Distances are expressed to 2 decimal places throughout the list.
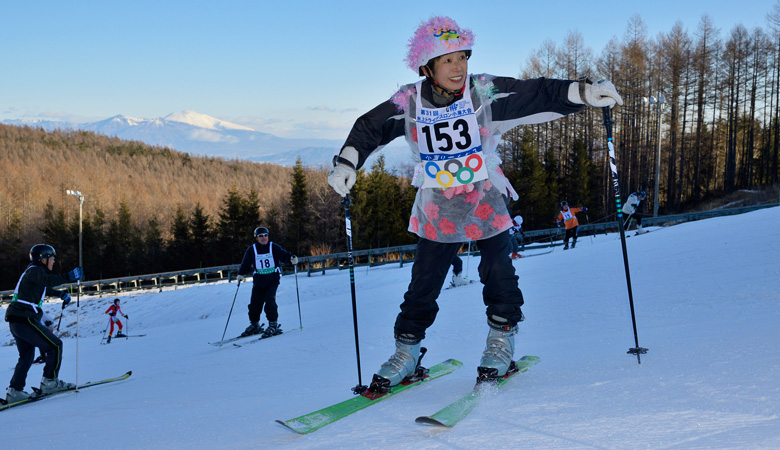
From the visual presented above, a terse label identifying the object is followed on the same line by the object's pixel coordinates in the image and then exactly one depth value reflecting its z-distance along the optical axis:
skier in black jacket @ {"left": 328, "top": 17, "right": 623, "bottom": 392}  3.34
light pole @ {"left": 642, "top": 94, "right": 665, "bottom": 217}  29.81
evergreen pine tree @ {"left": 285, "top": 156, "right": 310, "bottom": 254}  45.59
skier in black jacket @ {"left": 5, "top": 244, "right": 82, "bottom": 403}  7.00
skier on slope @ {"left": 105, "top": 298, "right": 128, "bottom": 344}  15.69
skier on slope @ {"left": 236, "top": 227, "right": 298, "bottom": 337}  10.38
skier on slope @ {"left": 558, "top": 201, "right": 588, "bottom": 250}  18.41
